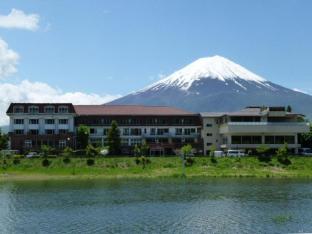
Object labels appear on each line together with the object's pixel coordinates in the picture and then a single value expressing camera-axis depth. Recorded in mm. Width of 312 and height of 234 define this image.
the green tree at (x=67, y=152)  79050
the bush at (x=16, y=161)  75938
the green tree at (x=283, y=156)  78331
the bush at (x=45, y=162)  75312
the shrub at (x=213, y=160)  76938
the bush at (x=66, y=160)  76500
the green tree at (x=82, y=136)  94000
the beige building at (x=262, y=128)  92375
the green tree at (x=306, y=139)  97875
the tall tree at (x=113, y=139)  89062
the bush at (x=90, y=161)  75700
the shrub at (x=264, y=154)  79081
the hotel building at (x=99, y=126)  97312
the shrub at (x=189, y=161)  75562
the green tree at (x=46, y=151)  80206
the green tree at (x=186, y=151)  79938
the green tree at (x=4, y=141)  91206
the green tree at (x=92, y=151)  81125
